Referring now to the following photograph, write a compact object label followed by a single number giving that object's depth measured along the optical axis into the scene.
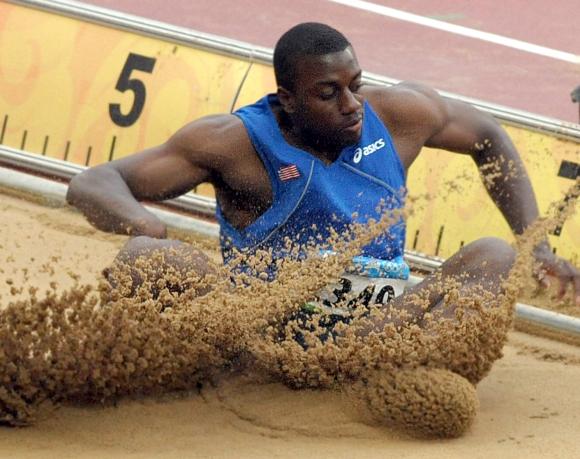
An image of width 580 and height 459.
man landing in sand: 9.06
